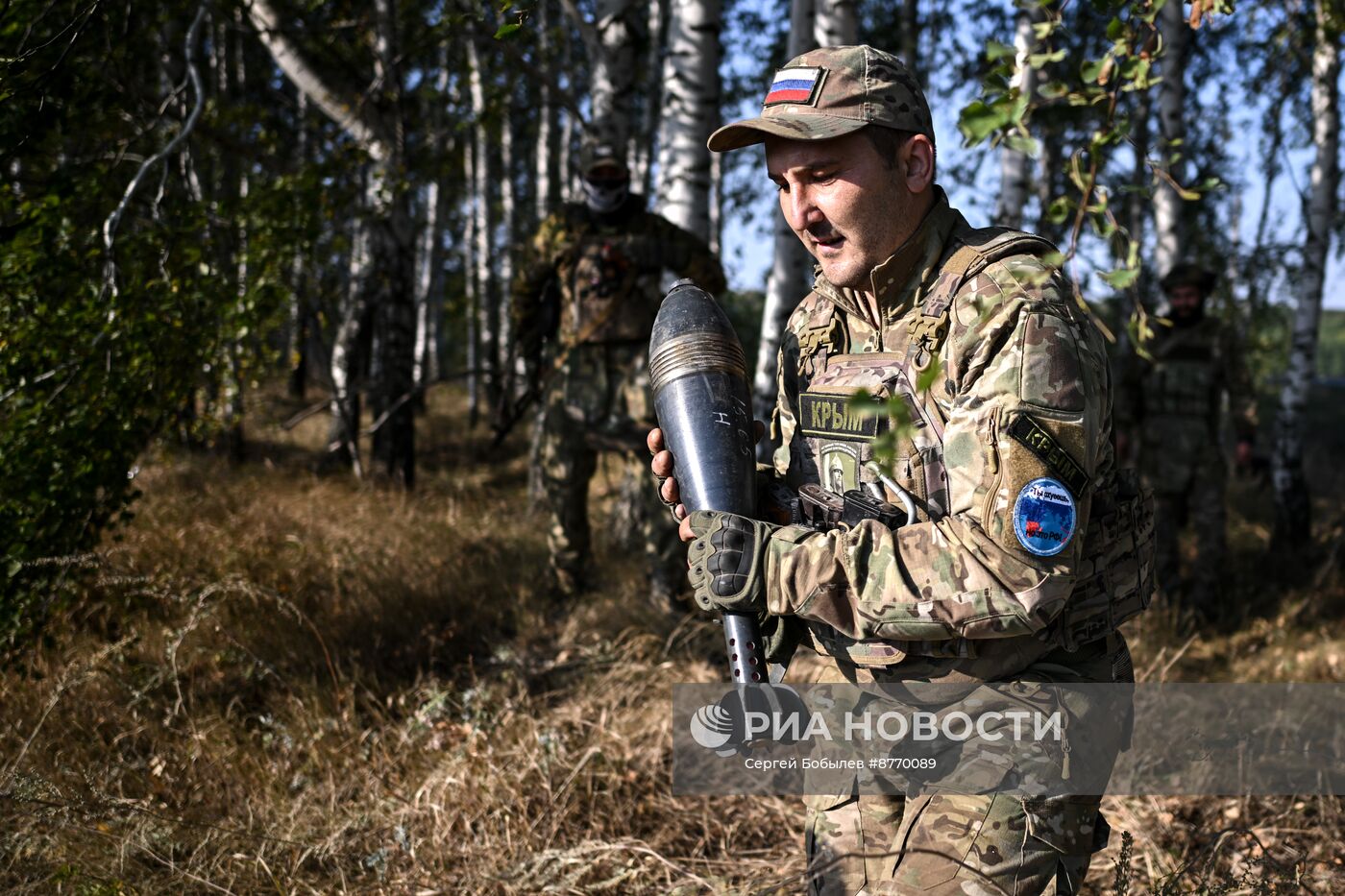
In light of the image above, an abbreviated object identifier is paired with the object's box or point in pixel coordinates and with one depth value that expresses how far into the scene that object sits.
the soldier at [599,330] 5.05
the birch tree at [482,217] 11.88
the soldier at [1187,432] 6.25
